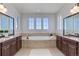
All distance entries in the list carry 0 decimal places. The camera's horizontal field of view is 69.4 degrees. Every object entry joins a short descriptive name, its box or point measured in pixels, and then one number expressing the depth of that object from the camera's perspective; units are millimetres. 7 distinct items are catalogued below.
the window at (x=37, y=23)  2575
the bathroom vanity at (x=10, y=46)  1279
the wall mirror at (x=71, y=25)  1900
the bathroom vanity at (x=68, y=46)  1330
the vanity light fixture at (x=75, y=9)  1604
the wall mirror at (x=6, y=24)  1893
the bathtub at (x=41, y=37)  2532
